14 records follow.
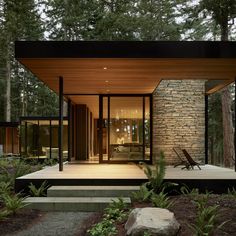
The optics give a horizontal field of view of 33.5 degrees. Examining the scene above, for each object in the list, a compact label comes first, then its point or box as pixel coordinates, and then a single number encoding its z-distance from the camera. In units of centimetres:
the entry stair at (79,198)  749
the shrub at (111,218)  544
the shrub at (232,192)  784
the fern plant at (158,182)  818
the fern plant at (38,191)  827
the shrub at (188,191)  792
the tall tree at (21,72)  1788
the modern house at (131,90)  862
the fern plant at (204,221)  495
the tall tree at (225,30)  1698
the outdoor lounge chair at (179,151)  1413
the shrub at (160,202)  662
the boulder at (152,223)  496
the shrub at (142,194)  739
